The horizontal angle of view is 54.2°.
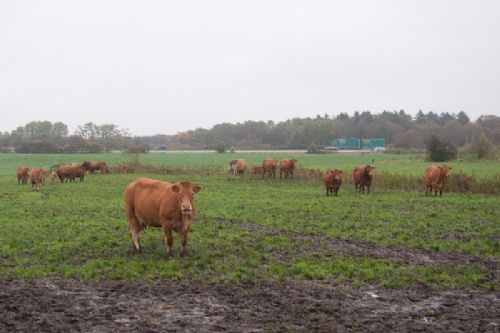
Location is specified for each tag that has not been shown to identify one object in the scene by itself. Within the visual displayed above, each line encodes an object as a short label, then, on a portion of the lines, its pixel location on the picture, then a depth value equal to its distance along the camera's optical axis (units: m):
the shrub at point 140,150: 73.69
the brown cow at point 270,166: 37.31
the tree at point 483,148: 56.22
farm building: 128.38
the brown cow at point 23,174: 32.97
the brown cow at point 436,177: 24.64
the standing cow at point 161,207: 10.63
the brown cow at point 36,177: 29.17
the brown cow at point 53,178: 34.38
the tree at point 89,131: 129.38
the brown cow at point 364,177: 26.02
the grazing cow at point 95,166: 43.16
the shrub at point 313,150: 95.61
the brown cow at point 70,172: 35.12
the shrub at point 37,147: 98.82
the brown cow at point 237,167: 39.16
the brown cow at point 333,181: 24.52
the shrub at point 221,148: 100.19
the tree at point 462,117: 165.79
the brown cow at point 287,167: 36.17
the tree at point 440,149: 54.91
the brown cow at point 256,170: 39.11
